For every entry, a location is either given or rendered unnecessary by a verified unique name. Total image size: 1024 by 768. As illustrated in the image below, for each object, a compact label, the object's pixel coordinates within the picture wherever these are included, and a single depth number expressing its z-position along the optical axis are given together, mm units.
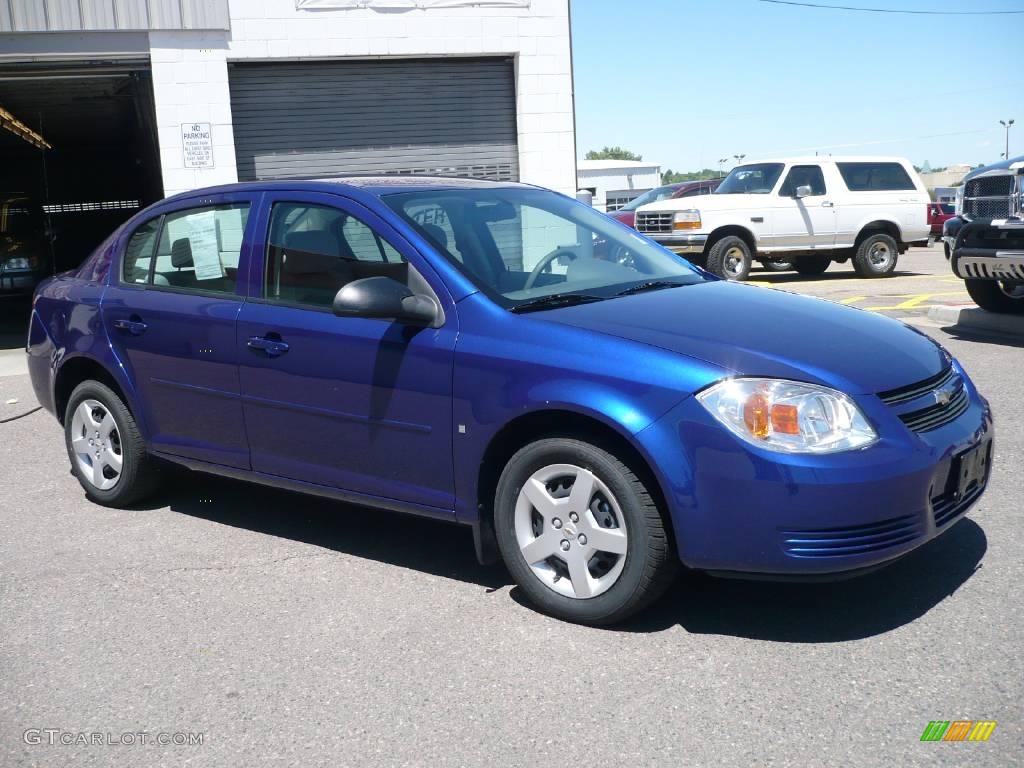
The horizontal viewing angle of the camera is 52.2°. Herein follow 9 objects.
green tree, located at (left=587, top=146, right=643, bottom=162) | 130250
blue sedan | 3408
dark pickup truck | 9039
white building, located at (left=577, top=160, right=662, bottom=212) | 40812
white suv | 16219
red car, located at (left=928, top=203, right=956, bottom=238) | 25183
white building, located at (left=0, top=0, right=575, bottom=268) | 11406
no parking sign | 11758
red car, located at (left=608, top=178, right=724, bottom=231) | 19766
